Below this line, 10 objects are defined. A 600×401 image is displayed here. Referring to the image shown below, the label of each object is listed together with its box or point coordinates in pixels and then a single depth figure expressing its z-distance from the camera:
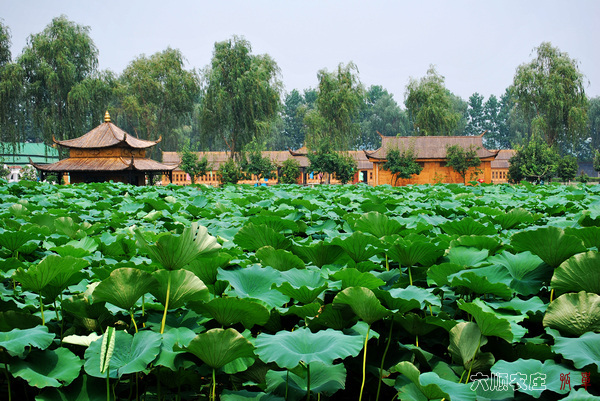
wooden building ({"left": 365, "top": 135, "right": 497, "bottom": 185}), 116.25
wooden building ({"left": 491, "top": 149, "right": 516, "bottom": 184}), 144.36
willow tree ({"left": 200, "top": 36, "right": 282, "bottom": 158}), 104.77
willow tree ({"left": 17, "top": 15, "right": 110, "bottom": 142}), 95.09
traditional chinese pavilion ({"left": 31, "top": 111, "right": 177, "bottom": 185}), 89.38
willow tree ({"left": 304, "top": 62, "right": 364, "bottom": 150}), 115.53
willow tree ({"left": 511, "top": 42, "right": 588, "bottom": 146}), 108.53
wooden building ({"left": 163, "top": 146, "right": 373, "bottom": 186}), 134.58
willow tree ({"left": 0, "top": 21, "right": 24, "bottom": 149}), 91.03
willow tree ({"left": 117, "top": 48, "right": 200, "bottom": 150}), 112.44
